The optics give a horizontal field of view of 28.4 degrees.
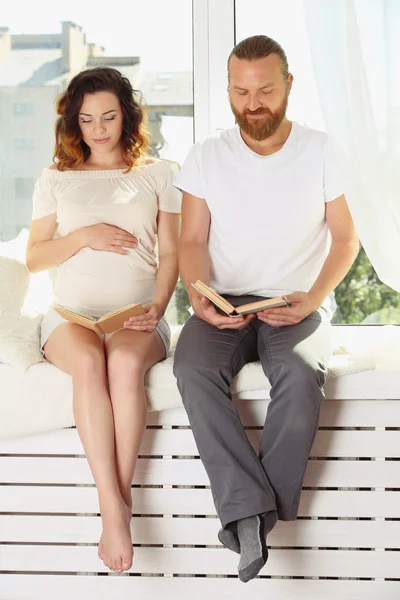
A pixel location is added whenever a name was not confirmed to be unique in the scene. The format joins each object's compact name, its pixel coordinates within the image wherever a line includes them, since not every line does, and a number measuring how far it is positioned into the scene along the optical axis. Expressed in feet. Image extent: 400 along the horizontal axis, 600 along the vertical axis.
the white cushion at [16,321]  7.26
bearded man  6.34
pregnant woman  7.24
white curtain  7.73
